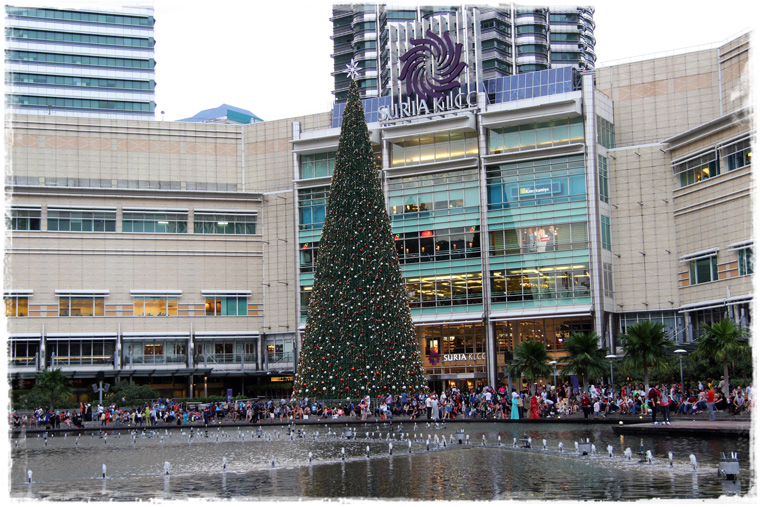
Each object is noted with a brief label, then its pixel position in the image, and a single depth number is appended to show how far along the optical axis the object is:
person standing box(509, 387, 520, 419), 47.34
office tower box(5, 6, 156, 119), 137.75
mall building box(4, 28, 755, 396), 72.56
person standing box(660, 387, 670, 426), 37.94
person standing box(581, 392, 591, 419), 45.08
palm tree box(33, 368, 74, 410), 65.63
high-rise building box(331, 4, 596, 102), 140.88
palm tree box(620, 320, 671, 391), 48.91
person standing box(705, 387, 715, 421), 38.38
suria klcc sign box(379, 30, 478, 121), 77.38
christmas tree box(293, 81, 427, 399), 53.72
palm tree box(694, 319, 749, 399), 45.38
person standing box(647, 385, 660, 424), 39.31
